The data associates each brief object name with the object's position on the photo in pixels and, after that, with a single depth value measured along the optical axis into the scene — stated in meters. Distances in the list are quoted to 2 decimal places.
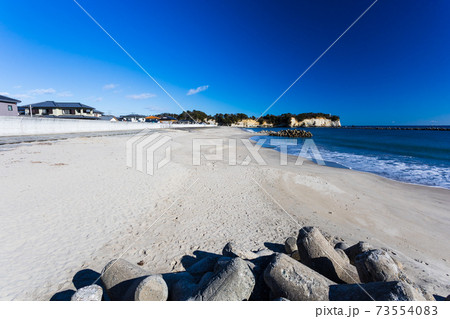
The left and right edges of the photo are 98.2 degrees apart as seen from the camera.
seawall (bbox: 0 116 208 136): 21.02
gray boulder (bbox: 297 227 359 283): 3.20
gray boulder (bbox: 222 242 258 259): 3.77
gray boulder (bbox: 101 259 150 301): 2.81
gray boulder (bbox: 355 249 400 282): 2.89
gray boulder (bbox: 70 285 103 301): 2.44
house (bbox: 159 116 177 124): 94.03
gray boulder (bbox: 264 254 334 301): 2.49
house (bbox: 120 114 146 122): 89.38
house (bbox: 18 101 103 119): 46.59
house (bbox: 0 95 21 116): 30.98
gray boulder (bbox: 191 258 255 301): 2.46
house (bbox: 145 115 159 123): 92.16
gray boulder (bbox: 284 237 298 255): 4.23
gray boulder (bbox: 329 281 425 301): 2.21
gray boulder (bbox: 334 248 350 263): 3.68
